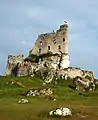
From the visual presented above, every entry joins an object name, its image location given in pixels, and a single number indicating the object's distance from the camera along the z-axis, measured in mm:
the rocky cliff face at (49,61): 88188
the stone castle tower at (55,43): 95688
